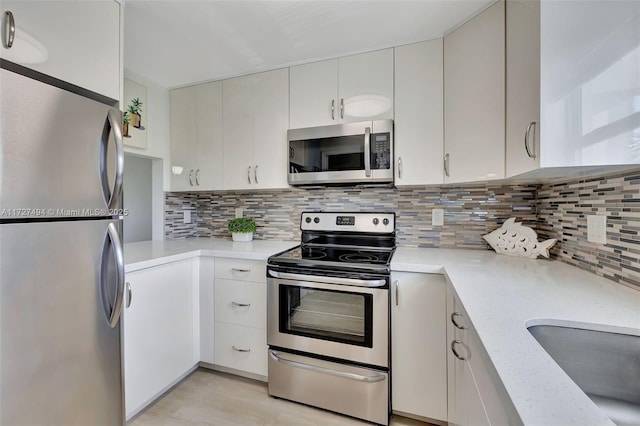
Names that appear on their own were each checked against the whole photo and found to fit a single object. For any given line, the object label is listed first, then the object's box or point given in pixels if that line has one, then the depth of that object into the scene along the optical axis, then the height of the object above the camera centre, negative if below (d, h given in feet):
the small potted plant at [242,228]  7.59 -0.47
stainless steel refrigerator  2.99 -0.55
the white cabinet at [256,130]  6.74 +2.13
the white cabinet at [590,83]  2.77 +1.40
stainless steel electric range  4.86 -2.32
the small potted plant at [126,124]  6.47 +2.12
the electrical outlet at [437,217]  6.50 -0.13
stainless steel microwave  5.80 +1.32
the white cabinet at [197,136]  7.39 +2.13
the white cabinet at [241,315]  5.95 -2.36
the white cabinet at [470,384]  1.85 -1.63
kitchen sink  2.25 -1.36
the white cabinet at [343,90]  5.91 +2.80
